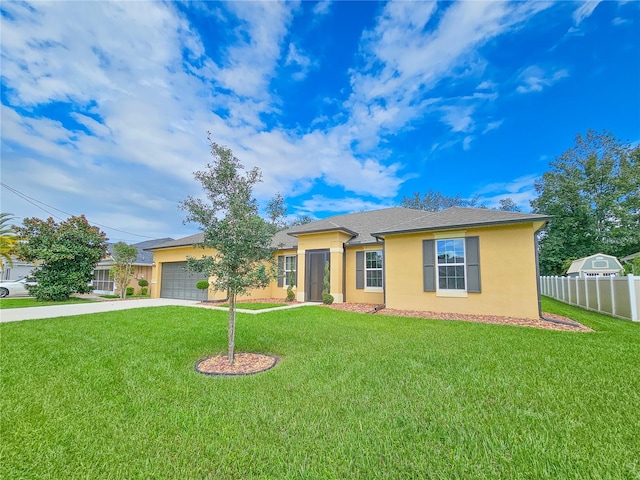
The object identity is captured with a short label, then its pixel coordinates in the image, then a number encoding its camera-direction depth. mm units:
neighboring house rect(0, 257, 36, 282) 25656
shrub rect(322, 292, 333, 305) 12430
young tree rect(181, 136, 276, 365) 4543
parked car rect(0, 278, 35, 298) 17719
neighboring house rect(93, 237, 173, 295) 21383
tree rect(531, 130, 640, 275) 23547
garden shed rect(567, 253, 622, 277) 18656
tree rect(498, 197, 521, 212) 38094
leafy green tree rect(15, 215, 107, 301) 13586
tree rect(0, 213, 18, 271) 11680
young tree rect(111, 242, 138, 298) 17203
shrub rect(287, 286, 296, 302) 13883
